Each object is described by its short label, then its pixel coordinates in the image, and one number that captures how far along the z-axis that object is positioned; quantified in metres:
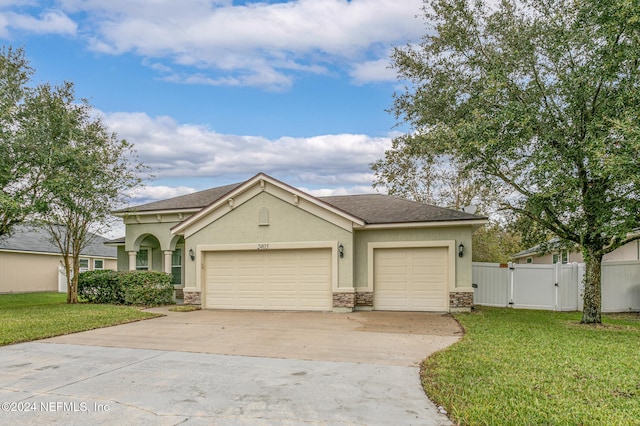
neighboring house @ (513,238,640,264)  13.89
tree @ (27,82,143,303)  14.48
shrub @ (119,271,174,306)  15.30
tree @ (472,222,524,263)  27.25
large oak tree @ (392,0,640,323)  9.92
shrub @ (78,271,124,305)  15.73
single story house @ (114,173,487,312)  13.52
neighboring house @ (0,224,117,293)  24.92
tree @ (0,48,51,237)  13.80
